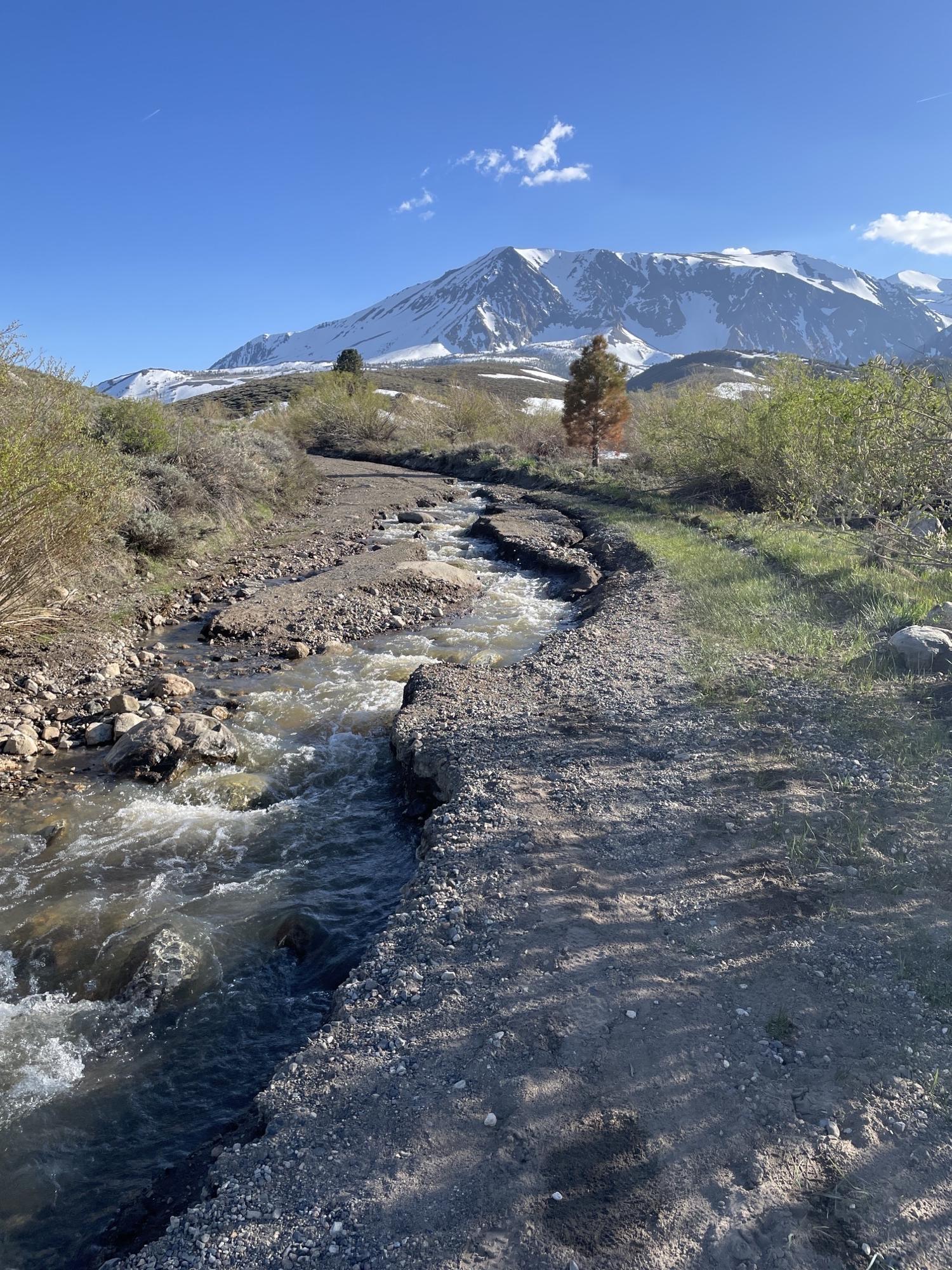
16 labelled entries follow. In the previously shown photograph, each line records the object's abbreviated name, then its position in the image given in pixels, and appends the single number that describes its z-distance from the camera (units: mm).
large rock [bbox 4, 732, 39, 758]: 7625
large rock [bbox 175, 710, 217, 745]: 7785
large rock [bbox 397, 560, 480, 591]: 15000
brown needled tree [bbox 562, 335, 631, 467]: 35469
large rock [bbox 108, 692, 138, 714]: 8594
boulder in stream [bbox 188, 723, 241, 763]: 7695
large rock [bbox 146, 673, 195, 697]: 9266
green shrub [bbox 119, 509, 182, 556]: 14148
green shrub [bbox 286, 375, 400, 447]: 48656
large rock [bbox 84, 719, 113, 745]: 8031
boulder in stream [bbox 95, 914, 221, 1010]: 4770
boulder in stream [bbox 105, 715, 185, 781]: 7465
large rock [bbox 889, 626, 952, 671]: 7637
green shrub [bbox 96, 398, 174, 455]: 16984
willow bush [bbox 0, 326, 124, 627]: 8391
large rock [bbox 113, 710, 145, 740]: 8086
